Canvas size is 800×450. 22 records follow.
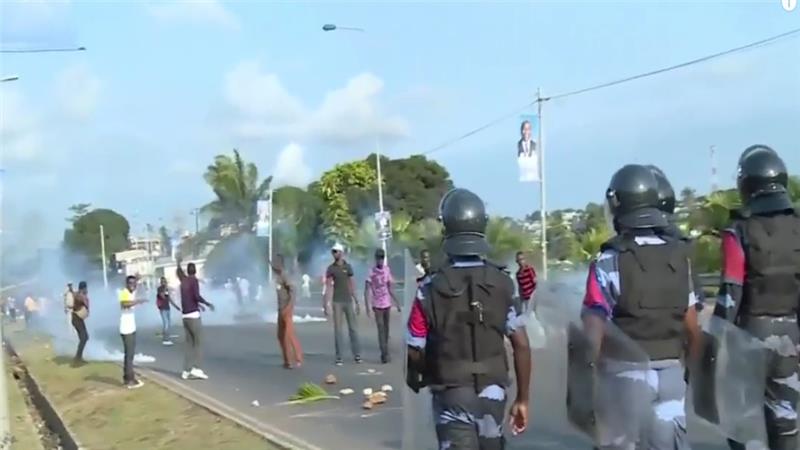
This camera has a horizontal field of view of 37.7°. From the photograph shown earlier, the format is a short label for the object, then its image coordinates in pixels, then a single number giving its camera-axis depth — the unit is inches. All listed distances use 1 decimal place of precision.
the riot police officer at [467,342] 215.9
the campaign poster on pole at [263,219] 2005.4
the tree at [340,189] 2733.8
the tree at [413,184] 2824.8
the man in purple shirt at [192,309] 639.8
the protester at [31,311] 1622.8
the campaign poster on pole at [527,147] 1199.6
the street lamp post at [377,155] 1288.1
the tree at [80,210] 4080.2
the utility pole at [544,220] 1233.8
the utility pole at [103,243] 3030.5
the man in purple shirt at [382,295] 657.6
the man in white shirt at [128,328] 652.3
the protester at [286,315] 651.5
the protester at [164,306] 1034.4
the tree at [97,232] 3767.2
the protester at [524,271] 561.1
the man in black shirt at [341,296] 658.2
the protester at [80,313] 812.0
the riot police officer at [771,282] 250.5
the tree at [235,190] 2677.2
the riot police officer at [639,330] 207.6
